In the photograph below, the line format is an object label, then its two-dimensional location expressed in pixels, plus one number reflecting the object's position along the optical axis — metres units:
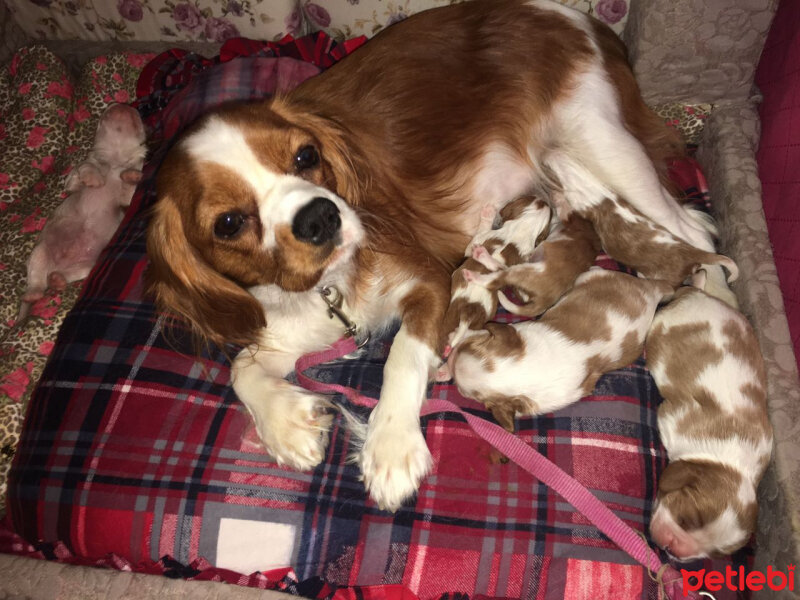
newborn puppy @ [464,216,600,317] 0.43
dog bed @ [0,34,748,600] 0.36
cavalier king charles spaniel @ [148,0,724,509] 0.35
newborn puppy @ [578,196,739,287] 0.42
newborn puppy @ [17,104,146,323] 0.54
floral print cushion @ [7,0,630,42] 0.56
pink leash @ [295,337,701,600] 0.36
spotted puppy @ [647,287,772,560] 0.37
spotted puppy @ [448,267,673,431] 0.39
